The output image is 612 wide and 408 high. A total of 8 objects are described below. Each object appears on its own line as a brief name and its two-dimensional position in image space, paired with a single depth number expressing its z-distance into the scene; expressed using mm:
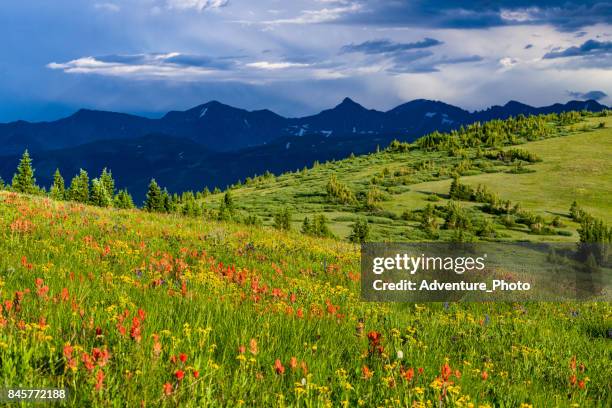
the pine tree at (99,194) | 79875
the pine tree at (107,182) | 88875
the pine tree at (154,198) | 81250
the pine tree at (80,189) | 84375
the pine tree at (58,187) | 87575
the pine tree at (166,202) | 81138
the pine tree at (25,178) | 80500
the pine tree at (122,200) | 84975
